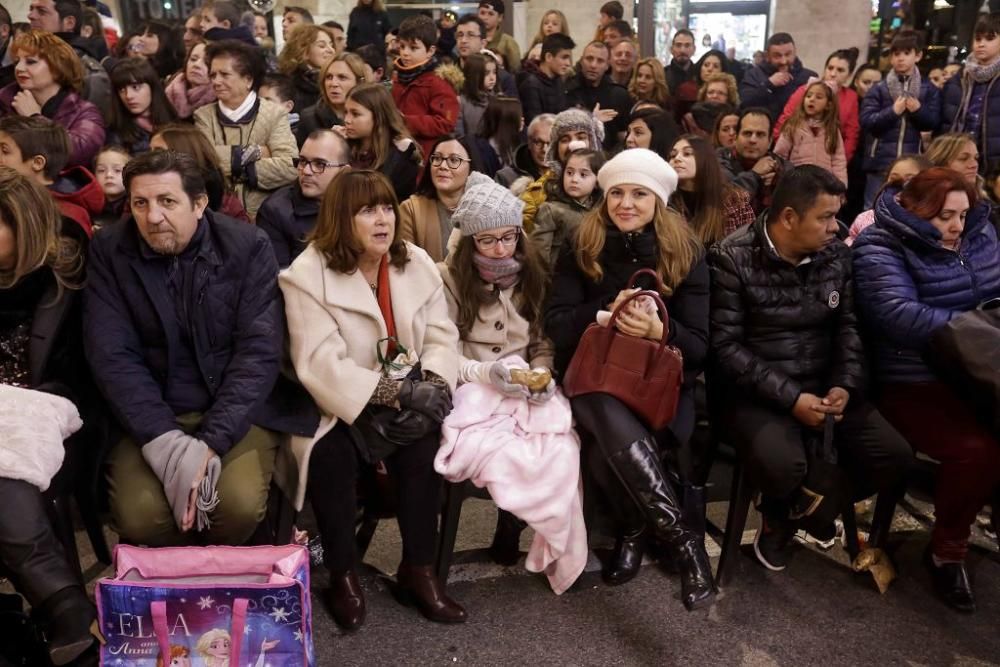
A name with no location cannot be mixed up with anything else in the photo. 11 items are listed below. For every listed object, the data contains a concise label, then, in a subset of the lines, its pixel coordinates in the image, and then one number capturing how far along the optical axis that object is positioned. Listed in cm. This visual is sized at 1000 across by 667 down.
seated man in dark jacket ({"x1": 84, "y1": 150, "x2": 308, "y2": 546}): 271
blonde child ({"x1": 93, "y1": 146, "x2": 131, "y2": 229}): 391
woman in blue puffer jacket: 308
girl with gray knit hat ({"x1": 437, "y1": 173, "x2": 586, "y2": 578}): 327
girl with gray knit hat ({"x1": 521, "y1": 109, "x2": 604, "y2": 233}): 425
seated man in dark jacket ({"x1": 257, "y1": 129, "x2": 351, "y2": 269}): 372
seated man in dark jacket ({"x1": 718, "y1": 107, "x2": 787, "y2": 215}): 488
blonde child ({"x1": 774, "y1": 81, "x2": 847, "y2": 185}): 626
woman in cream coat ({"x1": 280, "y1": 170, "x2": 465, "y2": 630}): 294
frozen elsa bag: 239
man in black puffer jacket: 312
